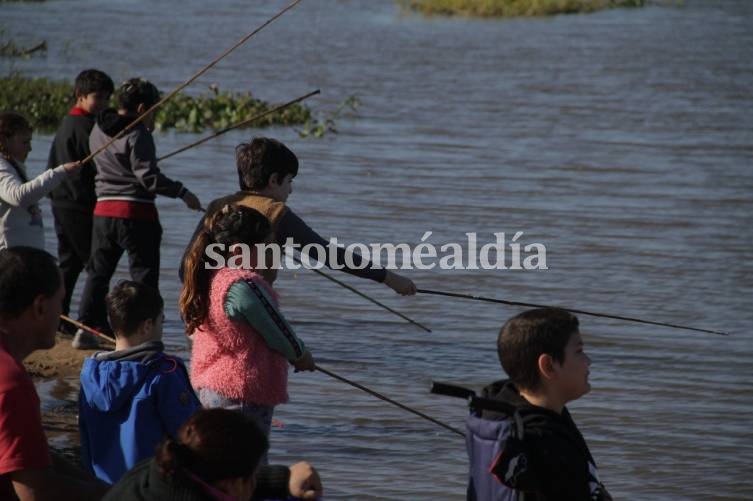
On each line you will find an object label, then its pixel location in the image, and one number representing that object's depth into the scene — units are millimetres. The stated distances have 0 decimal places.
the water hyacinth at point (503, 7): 78750
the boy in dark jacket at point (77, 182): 16625
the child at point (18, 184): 14461
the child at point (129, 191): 15594
